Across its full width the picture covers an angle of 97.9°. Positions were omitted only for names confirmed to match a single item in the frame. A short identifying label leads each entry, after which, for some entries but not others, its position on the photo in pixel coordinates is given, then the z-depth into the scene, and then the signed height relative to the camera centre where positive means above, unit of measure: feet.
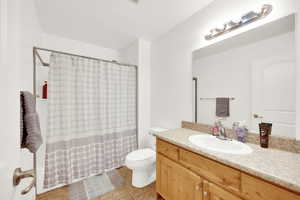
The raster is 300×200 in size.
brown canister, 3.37 -0.90
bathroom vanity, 2.13 -1.56
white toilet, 5.40 -2.84
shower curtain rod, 5.12 +1.86
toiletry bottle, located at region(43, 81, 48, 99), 6.33 +0.38
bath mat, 5.19 -3.82
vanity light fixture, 3.57 +2.38
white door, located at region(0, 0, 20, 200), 1.29 +0.00
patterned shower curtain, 5.45 -0.91
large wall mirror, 3.34 +0.67
